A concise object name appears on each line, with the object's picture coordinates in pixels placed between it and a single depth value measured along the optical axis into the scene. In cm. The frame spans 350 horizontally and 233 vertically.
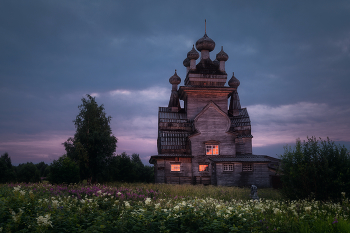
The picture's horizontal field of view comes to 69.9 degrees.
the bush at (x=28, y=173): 3973
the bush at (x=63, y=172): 2423
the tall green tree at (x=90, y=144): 2877
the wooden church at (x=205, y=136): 2909
